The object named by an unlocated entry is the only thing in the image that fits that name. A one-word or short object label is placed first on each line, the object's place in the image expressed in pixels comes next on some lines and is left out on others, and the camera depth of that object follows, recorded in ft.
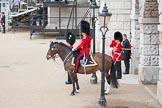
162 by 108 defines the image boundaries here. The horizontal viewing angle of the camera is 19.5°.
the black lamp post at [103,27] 44.04
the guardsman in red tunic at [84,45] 48.70
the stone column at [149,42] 53.95
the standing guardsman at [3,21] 143.23
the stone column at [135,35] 61.36
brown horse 49.29
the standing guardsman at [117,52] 57.06
